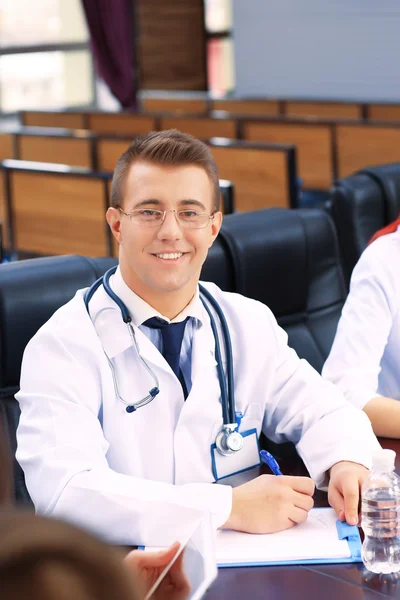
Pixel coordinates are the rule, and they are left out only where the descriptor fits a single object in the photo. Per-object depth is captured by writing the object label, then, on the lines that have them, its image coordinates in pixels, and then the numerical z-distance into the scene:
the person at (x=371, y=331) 2.54
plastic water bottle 1.92
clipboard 1.93
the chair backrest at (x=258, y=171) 5.08
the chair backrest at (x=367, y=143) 5.88
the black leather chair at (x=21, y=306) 2.37
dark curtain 10.25
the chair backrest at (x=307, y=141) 6.14
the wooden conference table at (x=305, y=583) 1.85
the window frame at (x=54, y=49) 9.72
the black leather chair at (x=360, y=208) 3.56
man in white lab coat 2.02
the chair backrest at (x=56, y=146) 6.18
